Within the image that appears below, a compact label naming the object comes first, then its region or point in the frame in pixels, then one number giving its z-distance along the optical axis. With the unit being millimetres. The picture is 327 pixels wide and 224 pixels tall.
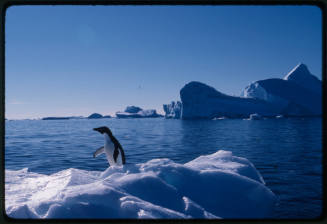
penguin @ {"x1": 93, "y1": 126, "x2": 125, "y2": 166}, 4926
